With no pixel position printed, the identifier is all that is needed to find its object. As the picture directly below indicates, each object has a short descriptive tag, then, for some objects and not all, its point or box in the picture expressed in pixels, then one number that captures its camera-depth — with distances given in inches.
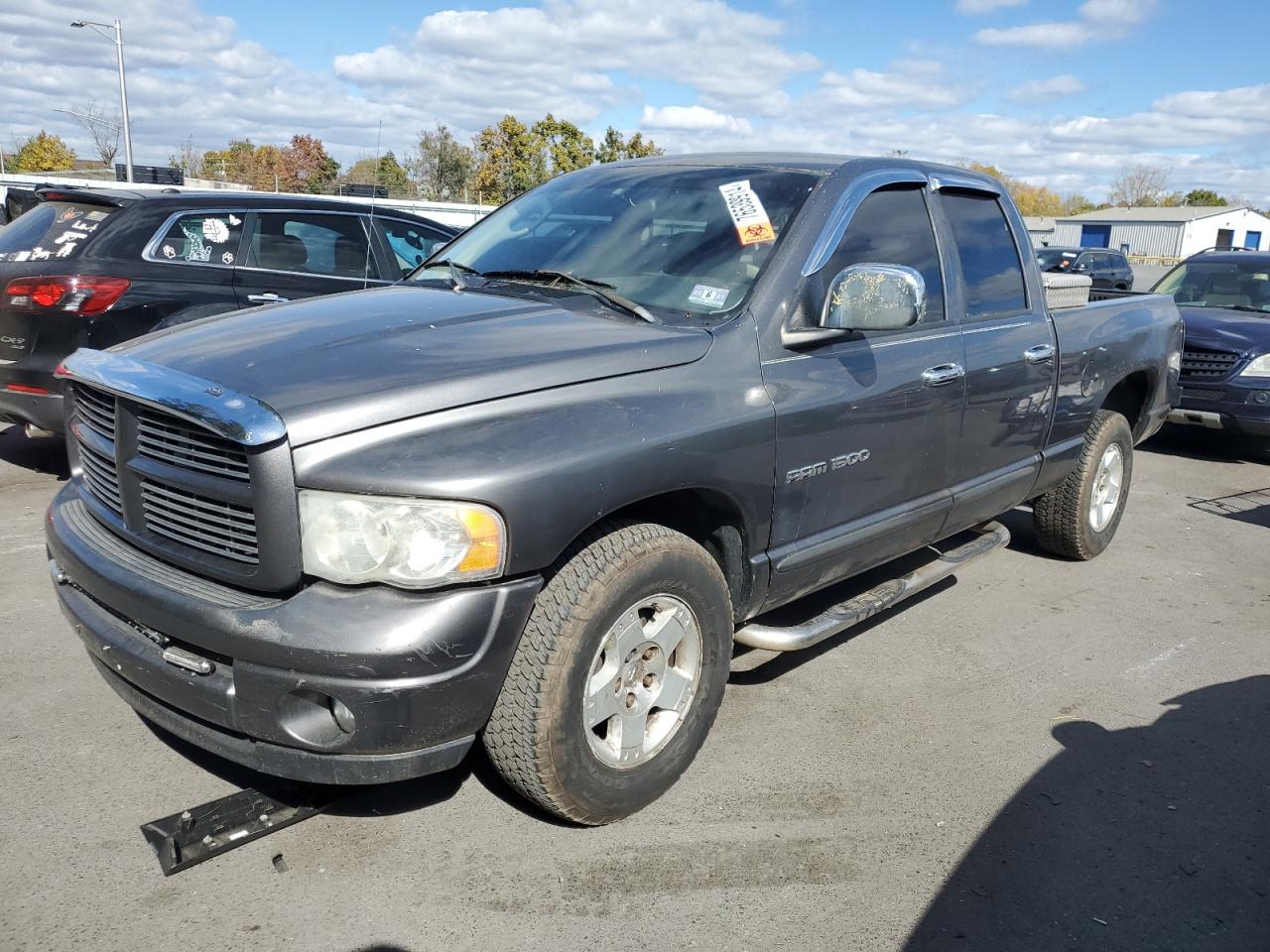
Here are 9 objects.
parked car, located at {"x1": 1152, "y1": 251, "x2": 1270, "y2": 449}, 331.0
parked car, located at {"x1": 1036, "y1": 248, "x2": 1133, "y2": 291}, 1013.8
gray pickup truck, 96.0
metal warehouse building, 2908.0
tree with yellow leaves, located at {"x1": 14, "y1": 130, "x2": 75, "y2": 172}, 2549.2
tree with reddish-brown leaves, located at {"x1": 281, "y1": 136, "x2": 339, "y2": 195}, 2529.5
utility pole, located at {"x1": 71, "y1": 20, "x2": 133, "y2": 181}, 1235.4
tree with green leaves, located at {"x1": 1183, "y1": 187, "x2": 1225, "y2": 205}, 3831.9
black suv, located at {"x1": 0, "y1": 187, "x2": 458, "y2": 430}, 231.9
